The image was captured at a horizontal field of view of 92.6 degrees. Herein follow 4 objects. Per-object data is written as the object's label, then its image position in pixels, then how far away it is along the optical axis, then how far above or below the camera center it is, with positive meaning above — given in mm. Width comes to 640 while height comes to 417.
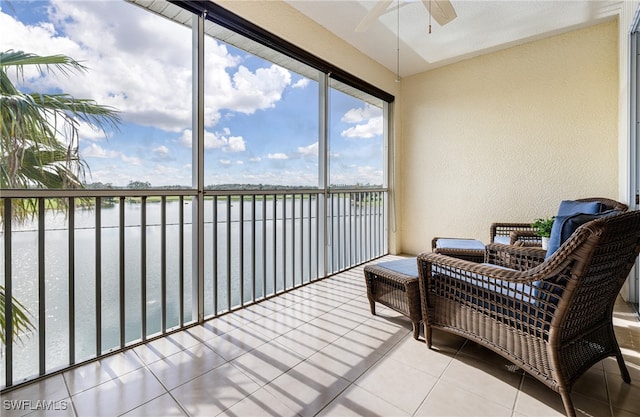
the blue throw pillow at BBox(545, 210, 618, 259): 1462 -102
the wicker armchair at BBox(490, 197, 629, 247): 2632 -291
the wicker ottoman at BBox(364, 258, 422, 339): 2122 -618
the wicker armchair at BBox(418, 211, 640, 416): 1305 -501
